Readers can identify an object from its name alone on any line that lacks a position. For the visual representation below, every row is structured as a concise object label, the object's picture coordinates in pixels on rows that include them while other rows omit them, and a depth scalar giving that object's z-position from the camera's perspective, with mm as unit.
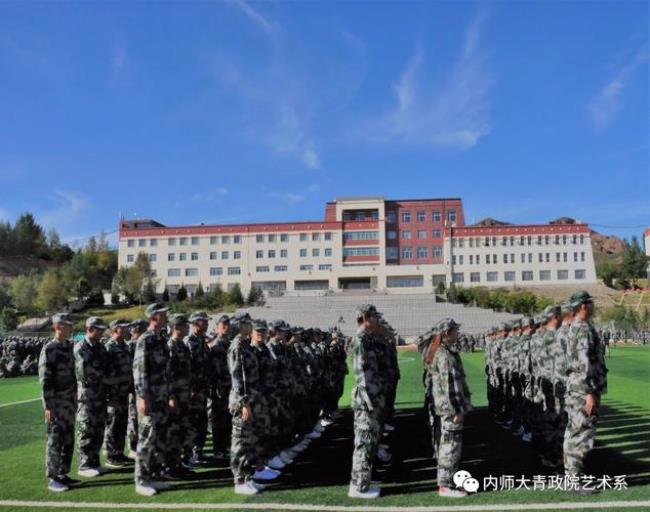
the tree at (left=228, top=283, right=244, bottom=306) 64312
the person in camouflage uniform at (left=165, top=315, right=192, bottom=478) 7094
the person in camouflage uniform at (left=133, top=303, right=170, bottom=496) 6473
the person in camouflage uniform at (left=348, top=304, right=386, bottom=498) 5969
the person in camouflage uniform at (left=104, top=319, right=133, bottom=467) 7953
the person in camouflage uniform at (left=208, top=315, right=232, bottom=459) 8062
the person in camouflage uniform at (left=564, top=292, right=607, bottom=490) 5863
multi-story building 73125
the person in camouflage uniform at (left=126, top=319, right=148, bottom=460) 8266
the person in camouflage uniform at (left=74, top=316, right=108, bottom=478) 7461
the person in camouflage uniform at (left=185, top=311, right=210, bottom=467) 7621
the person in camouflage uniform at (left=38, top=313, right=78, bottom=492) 6711
